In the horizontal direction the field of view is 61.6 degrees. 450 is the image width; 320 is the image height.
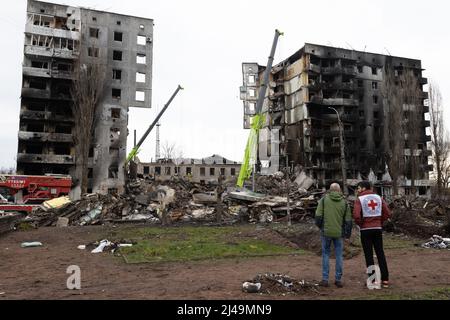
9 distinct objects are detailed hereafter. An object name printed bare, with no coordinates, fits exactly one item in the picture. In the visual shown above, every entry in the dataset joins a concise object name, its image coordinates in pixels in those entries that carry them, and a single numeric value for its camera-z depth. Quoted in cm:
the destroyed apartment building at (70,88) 4359
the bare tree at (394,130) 4769
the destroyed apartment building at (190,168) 8031
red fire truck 2541
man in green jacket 711
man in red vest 717
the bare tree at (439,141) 4388
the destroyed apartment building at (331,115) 5566
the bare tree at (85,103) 3806
